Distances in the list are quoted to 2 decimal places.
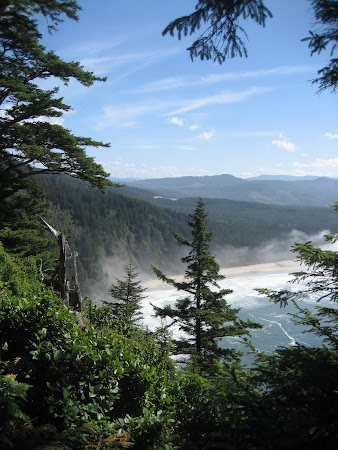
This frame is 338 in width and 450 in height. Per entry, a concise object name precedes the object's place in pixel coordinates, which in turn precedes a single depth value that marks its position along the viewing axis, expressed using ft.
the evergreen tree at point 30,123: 39.27
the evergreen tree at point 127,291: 65.00
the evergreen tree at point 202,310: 45.51
